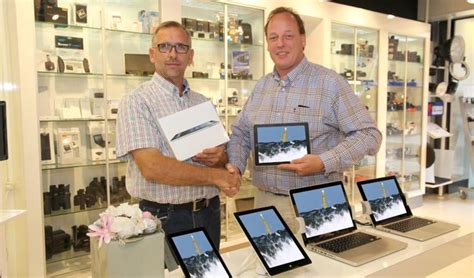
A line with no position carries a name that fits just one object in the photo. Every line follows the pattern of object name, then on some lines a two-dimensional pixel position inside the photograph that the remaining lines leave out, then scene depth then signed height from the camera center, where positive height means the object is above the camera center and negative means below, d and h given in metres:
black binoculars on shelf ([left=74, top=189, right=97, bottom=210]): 3.27 -0.81
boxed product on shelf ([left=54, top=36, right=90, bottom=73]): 3.15 +0.37
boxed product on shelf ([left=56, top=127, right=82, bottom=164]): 3.15 -0.35
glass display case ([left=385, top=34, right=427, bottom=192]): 5.42 -0.14
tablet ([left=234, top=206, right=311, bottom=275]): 1.40 -0.50
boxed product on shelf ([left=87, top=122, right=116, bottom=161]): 3.34 -0.33
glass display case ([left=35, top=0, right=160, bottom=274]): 3.12 +0.00
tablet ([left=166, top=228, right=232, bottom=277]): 1.27 -0.49
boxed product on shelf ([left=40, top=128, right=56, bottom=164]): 3.02 -0.34
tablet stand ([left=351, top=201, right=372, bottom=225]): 1.83 -0.55
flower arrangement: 1.15 -0.36
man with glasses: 1.76 -0.25
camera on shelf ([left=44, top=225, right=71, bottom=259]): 3.08 -1.09
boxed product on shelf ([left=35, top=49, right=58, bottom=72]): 3.01 +0.30
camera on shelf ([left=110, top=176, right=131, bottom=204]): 3.44 -0.77
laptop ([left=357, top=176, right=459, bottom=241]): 1.84 -0.55
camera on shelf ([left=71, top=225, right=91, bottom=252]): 3.28 -1.12
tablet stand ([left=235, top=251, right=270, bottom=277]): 1.41 -0.61
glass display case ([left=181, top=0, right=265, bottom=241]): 3.82 +0.43
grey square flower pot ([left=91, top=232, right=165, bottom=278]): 1.15 -0.46
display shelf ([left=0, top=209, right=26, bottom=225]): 1.80 -0.52
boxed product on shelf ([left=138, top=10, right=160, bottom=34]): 3.43 +0.67
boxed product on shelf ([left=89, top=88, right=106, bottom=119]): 3.29 -0.04
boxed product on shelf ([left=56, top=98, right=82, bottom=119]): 3.18 -0.07
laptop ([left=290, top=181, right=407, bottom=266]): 1.59 -0.54
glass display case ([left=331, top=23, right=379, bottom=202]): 4.88 +0.43
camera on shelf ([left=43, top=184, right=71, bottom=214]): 3.11 -0.76
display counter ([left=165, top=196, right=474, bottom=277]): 1.44 -0.62
